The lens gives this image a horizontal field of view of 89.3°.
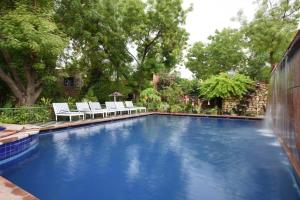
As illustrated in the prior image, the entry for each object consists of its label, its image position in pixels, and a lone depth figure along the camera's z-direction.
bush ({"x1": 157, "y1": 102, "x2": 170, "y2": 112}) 13.01
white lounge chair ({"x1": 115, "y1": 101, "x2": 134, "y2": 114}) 10.90
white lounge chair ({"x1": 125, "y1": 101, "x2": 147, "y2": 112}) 11.91
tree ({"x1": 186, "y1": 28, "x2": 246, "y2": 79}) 19.06
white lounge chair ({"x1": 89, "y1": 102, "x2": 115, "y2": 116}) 9.50
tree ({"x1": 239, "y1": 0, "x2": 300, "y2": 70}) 12.43
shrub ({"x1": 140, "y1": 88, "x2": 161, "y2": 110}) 12.90
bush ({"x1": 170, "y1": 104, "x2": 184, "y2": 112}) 12.65
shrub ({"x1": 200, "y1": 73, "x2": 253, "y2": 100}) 11.22
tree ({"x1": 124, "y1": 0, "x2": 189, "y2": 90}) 12.87
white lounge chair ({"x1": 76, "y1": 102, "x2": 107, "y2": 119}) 8.85
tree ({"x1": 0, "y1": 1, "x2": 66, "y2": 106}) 6.82
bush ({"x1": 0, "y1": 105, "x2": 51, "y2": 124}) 6.69
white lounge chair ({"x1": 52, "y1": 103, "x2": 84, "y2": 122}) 7.80
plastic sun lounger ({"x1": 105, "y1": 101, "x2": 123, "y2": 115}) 10.46
